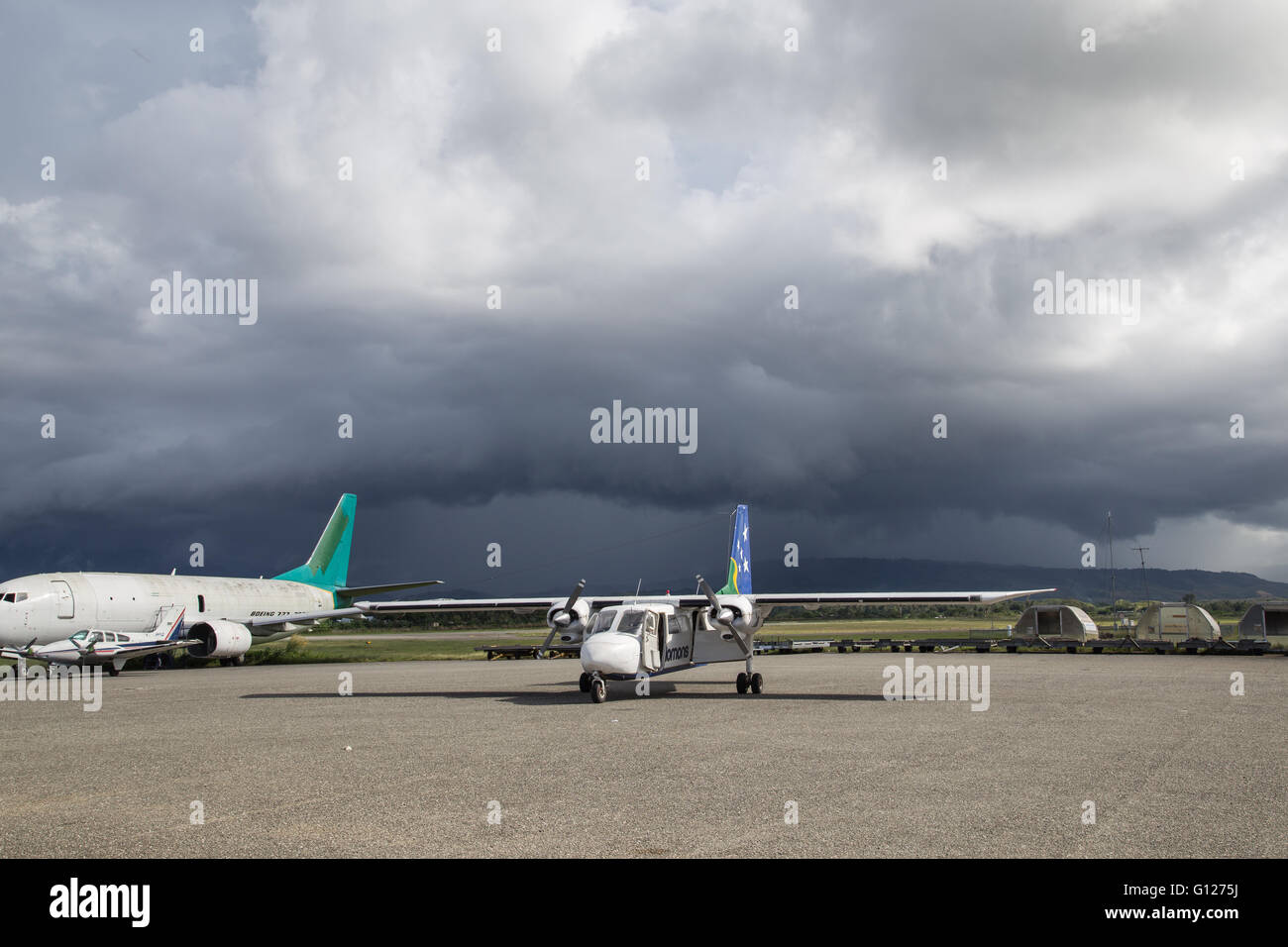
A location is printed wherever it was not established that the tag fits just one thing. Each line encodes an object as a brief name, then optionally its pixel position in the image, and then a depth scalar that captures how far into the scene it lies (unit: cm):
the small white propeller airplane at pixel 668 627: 2273
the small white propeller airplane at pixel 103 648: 3356
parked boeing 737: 3556
